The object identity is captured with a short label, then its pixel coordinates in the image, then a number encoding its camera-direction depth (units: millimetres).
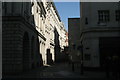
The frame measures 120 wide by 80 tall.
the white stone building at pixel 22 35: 11730
